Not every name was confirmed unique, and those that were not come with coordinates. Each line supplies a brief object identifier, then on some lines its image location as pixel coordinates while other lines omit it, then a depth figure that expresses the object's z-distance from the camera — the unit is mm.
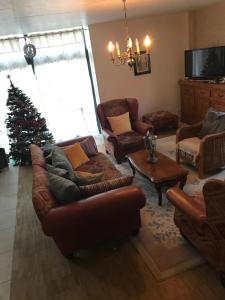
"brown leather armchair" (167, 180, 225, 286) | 1707
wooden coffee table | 2990
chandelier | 2972
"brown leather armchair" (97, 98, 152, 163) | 4340
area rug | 2256
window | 5332
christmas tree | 4891
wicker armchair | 3453
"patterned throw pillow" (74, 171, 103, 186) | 2574
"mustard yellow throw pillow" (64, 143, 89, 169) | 3619
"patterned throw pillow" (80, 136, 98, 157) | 3957
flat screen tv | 4979
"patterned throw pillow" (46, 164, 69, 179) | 2537
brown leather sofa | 2139
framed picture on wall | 5766
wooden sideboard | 4871
